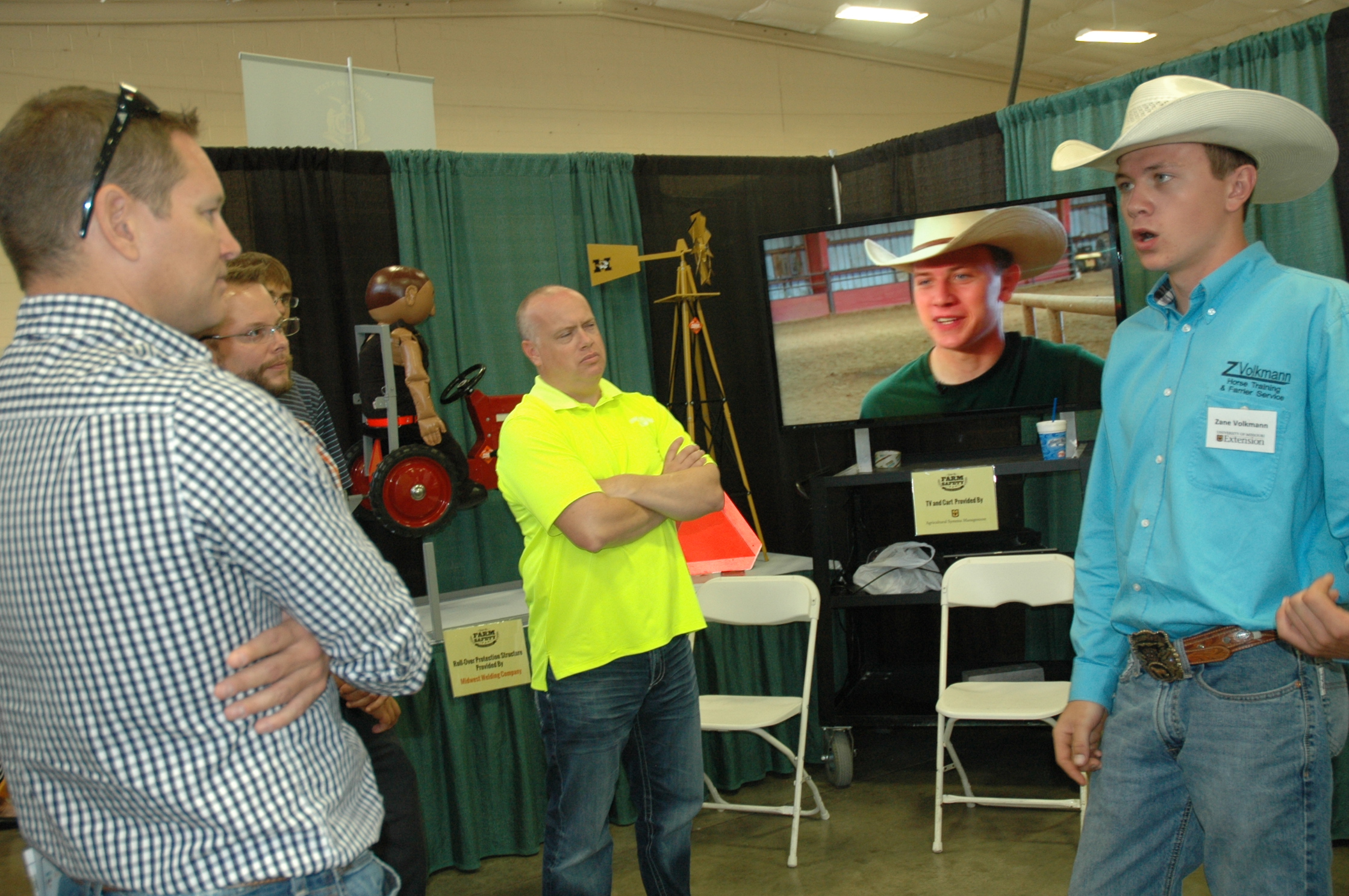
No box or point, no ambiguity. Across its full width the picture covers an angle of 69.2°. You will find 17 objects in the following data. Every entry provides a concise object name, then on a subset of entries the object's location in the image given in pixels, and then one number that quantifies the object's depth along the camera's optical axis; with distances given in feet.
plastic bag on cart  12.47
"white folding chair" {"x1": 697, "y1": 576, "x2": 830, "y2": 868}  10.84
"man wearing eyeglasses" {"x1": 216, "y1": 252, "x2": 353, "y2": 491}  6.57
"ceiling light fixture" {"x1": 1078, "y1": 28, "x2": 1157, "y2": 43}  25.91
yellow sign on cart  11.54
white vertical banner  12.55
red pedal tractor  10.11
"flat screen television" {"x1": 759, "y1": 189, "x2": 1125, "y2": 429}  11.94
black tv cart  12.29
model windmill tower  13.88
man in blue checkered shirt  2.94
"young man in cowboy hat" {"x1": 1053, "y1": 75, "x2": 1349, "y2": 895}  4.67
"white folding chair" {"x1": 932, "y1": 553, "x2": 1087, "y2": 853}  10.42
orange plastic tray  12.85
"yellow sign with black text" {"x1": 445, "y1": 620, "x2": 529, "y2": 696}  10.39
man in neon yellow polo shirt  7.47
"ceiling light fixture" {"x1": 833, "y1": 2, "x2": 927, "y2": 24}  23.49
